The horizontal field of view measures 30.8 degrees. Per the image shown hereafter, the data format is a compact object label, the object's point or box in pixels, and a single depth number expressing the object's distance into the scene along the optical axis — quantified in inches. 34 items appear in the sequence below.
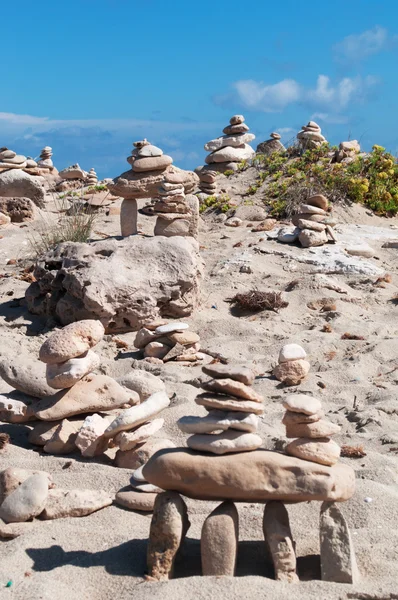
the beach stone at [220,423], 132.1
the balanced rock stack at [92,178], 693.3
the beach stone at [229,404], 132.7
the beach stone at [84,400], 193.5
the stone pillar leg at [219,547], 126.6
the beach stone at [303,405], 136.8
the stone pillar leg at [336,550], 126.0
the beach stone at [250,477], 127.0
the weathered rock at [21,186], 550.3
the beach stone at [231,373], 133.8
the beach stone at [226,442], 130.5
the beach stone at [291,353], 245.3
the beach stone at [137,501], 155.6
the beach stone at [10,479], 157.8
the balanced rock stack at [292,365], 246.1
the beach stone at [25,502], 150.9
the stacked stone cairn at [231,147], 651.5
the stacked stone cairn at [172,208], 388.8
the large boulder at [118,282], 290.0
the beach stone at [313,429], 136.2
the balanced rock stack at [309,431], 132.9
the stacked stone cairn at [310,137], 611.5
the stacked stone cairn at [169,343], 269.4
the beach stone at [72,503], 153.4
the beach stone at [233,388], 132.6
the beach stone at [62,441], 189.6
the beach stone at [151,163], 400.5
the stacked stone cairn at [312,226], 421.1
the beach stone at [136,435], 179.0
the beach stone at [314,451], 132.4
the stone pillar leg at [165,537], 128.2
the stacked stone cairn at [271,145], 690.2
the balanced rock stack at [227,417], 131.4
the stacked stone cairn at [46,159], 810.8
